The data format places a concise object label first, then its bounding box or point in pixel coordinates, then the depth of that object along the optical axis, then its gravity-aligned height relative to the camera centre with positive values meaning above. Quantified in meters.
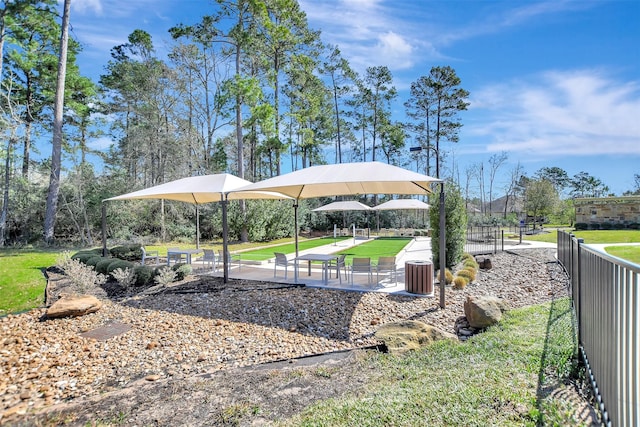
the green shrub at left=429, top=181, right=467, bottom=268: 10.31 -0.42
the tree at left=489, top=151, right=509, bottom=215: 38.81 +6.05
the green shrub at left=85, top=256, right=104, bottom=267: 9.94 -1.40
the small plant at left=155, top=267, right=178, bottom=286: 8.15 -1.58
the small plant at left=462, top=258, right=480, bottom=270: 10.08 -1.63
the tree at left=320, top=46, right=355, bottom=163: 30.25 +13.25
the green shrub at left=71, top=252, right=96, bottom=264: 10.60 -1.37
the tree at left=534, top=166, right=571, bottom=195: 61.70 +7.16
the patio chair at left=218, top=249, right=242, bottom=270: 10.45 -1.52
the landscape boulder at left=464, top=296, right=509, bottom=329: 5.50 -1.74
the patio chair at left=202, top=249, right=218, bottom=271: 9.88 -1.30
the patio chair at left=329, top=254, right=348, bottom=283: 8.30 -1.32
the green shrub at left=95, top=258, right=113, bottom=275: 9.35 -1.47
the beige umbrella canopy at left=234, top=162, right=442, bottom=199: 6.62 +0.80
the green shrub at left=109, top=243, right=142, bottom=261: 12.26 -1.40
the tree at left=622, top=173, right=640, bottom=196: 46.41 +3.84
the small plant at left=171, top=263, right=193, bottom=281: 8.96 -1.55
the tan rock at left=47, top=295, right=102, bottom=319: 6.18 -1.80
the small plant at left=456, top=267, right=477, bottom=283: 8.93 -1.72
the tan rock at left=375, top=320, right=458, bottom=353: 4.63 -1.86
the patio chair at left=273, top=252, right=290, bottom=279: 8.58 -1.23
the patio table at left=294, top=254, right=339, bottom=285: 8.17 -1.16
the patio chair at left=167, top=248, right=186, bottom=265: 10.73 -1.43
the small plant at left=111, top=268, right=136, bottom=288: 8.20 -1.56
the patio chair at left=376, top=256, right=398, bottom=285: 7.79 -1.23
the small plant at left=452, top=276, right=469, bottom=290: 8.10 -1.79
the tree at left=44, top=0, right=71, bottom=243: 16.97 +3.93
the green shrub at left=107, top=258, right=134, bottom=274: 8.95 -1.40
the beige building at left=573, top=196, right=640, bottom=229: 25.06 -0.03
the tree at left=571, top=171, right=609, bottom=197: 59.75 +5.21
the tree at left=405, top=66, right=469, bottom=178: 31.84 +11.12
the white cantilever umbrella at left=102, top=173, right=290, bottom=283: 8.58 +0.73
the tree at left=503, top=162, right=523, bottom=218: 39.50 +4.32
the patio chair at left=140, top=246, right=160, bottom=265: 11.03 -1.53
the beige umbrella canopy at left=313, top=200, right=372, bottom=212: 20.17 +0.50
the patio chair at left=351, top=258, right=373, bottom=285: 7.58 -1.22
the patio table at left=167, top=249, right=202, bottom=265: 10.34 -1.23
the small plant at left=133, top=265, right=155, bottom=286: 8.56 -1.60
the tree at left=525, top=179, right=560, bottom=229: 32.03 +1.37
